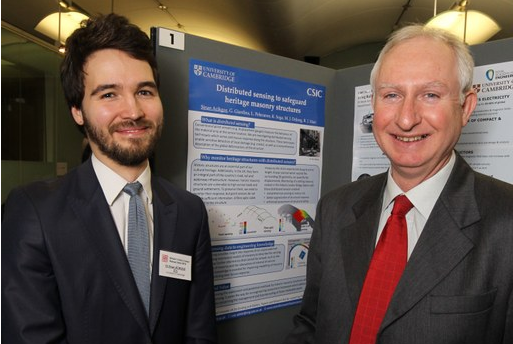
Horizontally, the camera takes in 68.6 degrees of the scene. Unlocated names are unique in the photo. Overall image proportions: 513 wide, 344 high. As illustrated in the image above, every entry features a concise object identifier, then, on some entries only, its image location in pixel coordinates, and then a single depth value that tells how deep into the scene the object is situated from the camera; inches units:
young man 38.6
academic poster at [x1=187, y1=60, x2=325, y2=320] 59.5
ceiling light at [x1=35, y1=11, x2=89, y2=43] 126.0
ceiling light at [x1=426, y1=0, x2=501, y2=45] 110.6
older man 37.2
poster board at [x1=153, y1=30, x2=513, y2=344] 55.7
